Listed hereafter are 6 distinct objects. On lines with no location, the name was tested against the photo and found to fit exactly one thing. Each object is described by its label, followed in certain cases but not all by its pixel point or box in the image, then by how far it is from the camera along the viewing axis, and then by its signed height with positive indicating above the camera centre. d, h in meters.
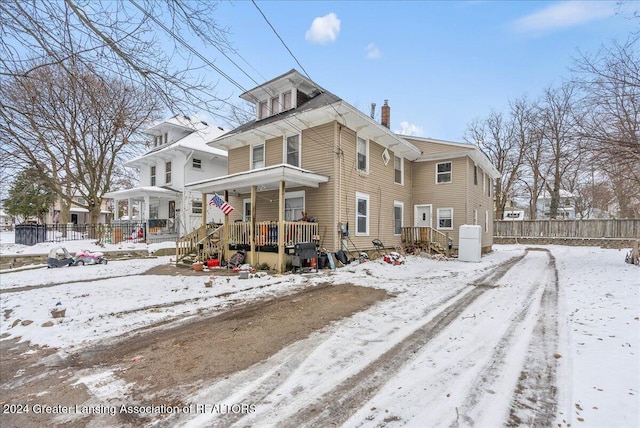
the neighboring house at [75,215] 36.69 +0.51
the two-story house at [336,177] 10.42 +1.83
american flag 10.90 +0.60
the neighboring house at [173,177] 17.67 +2.70
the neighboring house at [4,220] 54.04 -0.25
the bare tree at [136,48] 3.13 +1.96
